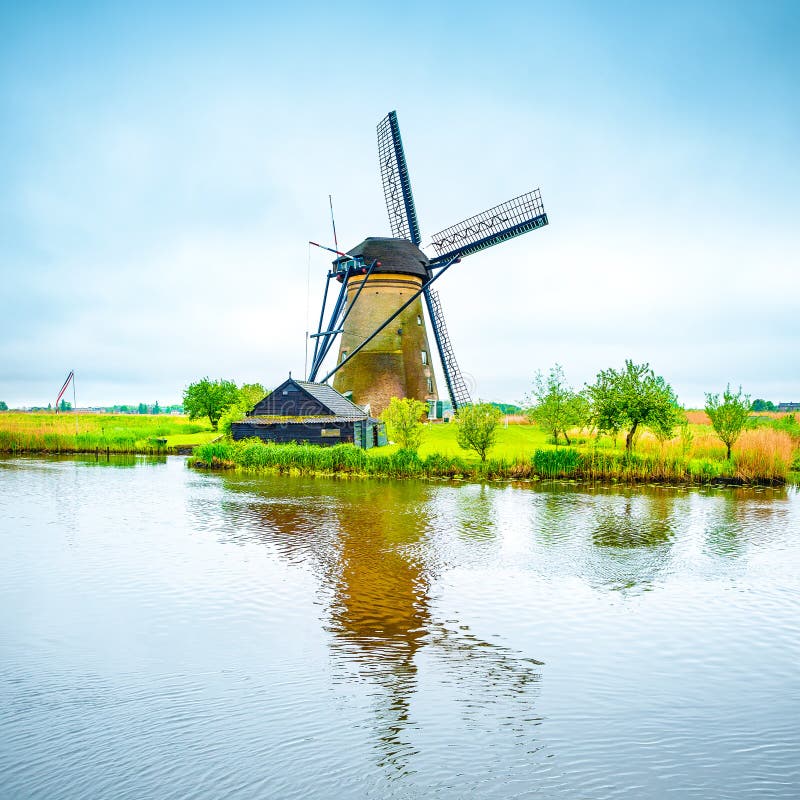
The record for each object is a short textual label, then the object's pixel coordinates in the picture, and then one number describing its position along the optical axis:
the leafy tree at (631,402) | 25.33
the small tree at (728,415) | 25.06
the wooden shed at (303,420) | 28.72
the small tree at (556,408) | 30.71
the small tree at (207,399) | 45.12
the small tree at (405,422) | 27.98
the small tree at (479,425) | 26.44
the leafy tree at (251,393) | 41.24
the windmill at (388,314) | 34.34
